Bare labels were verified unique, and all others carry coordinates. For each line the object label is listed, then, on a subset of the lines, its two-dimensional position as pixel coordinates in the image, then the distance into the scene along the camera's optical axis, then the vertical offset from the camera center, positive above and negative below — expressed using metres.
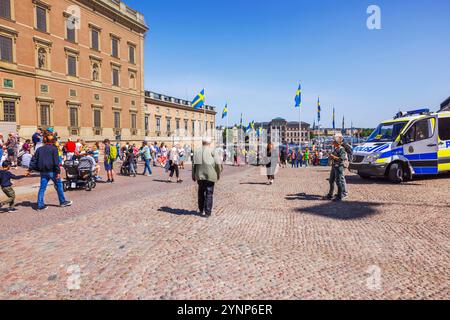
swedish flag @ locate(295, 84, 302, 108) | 30.84 +5.28
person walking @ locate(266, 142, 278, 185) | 11.89 -0.66
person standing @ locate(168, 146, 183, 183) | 12.91 -0.63
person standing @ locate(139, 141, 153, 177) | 15.49 -0.40
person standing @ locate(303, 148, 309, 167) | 25.02 -0.81
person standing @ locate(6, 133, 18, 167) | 15.68 +0.12
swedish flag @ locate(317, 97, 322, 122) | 40.08 +5.28
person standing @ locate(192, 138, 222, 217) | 6.35 -0.50
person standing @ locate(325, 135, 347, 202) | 8.15 -0.53
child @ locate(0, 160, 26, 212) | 7.21 -0.85
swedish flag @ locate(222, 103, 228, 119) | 39.84 +4.99
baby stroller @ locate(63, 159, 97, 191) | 10.48 -0.91
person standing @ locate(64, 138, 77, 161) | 13.91 +0.03
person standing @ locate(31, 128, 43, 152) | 14.19 +0.55
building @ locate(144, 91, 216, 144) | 45.50 +5.35
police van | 11.19 -0.20
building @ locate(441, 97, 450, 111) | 49.25 +7.76
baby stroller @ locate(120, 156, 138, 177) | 15.41 -0.96
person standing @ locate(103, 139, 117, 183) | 12.52 -0.35
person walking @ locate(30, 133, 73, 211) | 7.38 -0.37
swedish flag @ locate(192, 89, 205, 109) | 26.62 +4.62
